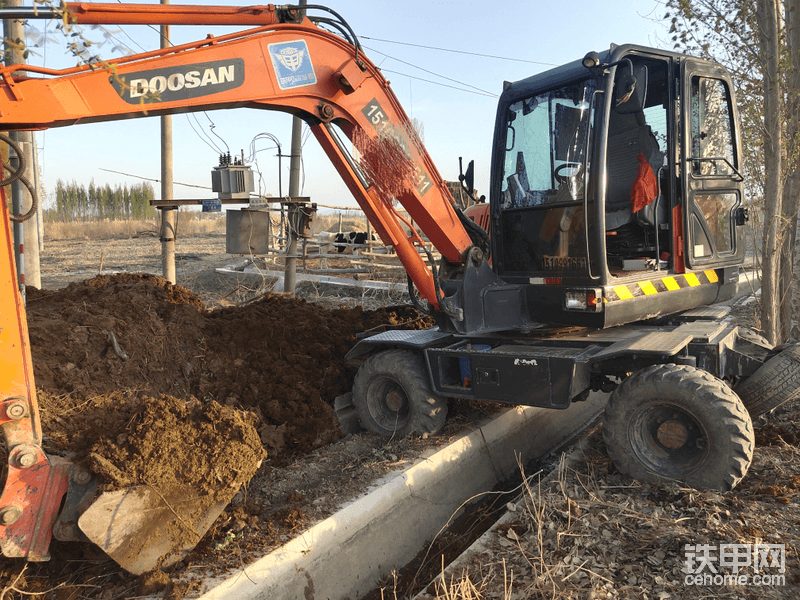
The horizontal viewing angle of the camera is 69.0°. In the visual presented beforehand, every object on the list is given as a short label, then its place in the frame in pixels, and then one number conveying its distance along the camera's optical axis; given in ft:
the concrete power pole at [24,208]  19.03
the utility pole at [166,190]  23.84
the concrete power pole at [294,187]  25.70
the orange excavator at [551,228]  12.46
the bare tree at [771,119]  23.56
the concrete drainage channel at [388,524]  10.69
